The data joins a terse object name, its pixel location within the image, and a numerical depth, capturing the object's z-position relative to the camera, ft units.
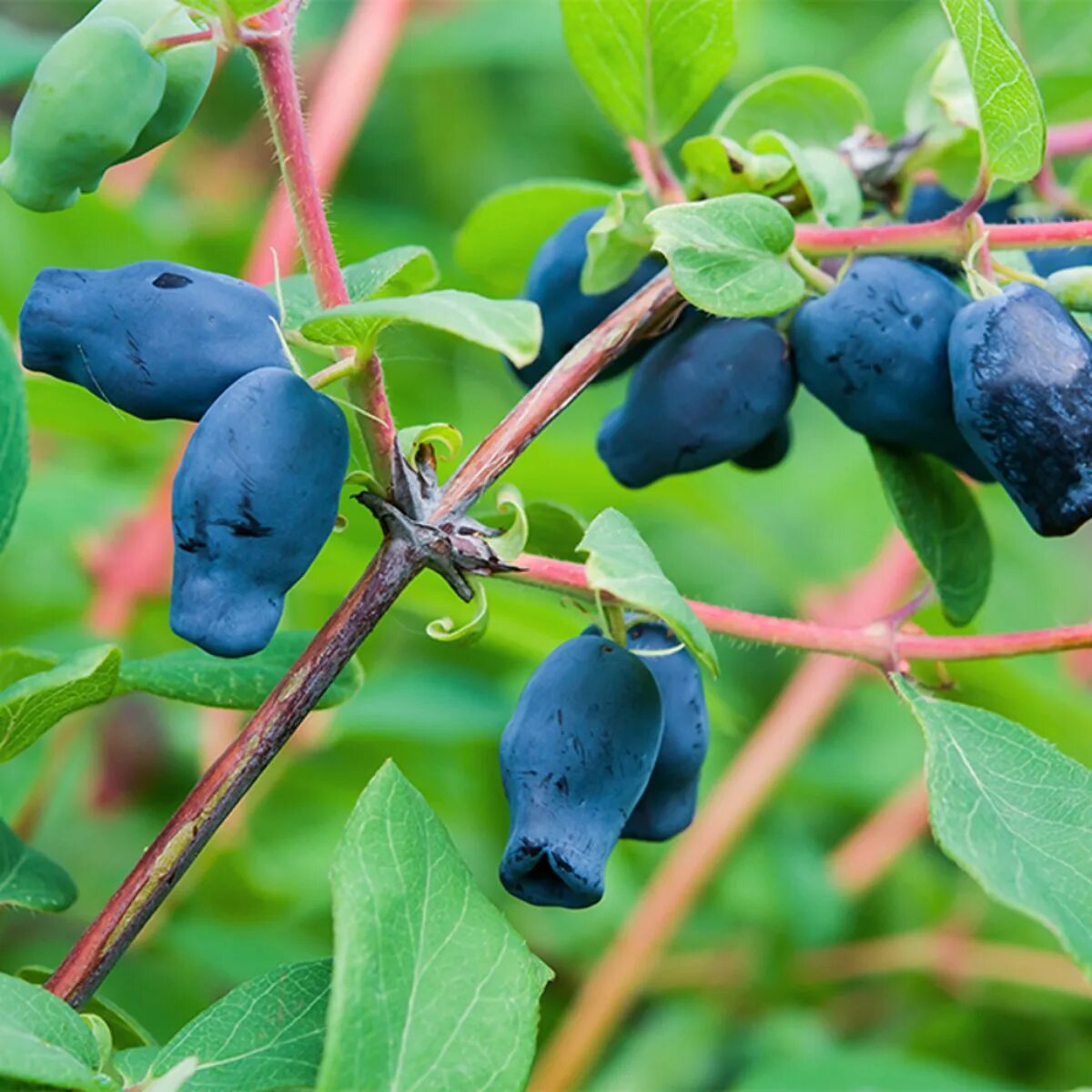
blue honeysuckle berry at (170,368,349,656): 1.19
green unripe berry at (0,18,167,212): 1.20
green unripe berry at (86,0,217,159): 1.21
